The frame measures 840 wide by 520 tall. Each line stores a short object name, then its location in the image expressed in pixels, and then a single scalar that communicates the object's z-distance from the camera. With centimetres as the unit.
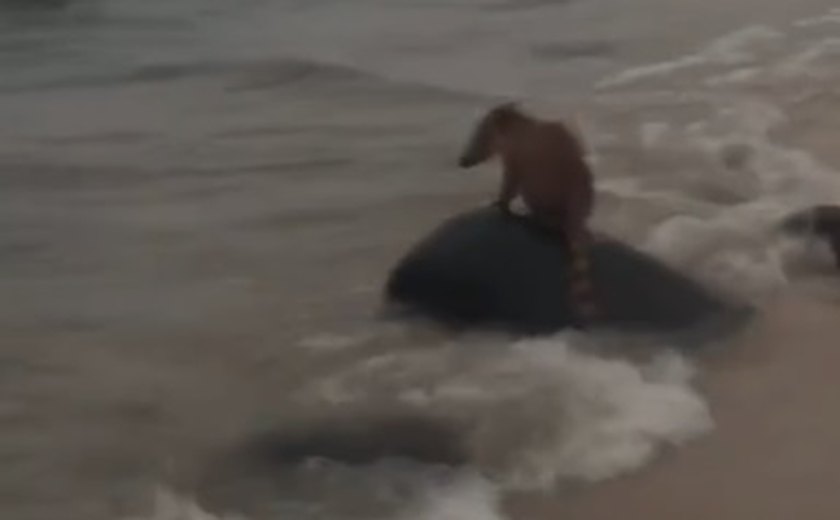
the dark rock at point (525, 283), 762
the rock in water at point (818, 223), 884
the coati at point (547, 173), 789
